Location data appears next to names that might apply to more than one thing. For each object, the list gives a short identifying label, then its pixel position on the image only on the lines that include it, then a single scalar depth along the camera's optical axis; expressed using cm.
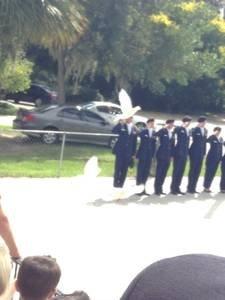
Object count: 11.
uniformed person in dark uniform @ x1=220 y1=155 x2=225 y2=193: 1602
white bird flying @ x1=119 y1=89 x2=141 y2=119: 1378
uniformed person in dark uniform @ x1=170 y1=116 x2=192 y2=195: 1491
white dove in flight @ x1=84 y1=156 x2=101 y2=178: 1231
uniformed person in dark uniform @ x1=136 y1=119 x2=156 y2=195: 1443
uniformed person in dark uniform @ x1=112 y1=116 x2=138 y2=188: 1408
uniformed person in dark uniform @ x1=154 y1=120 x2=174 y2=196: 1466
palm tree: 1833
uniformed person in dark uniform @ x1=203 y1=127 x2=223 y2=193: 1569
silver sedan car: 2203
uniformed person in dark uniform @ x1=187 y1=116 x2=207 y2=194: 1532
